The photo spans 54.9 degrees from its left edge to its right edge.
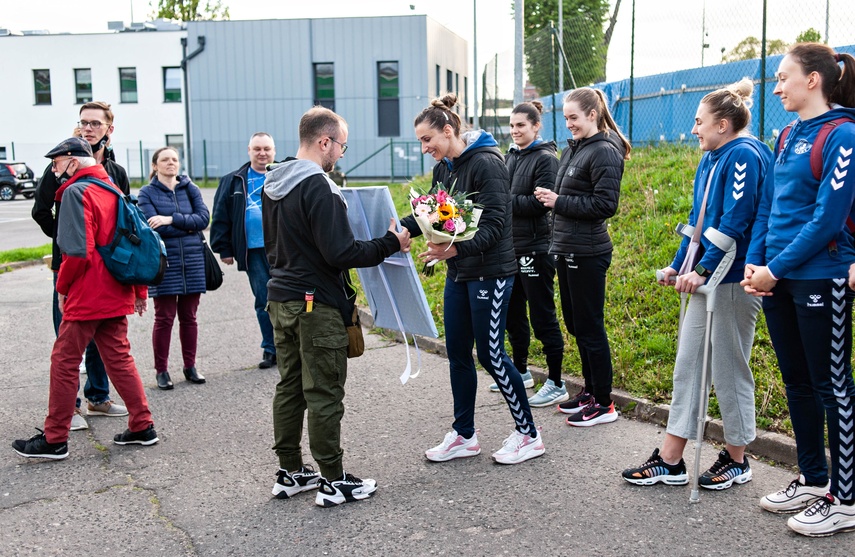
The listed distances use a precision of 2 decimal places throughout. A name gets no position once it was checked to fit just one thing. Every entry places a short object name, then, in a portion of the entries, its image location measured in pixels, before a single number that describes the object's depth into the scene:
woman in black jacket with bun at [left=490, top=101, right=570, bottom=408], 6.15
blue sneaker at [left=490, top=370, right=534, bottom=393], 6.65
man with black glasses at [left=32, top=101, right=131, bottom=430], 5.83
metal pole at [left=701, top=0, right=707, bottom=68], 11.42
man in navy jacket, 7.38
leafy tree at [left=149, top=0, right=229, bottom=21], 56.47
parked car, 35.09
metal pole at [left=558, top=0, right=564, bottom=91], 15.86
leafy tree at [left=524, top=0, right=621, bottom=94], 15.44
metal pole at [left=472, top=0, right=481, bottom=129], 27.94
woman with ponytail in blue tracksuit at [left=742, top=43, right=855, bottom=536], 3.73
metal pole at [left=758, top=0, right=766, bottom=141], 9.88
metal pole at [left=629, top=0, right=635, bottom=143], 12.97
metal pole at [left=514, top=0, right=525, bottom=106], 12.33
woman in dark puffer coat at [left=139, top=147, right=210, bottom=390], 6.97
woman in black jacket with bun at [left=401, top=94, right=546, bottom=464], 4.79
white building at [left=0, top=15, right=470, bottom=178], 41.47
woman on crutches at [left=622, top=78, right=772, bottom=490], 4.24
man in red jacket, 5.11
